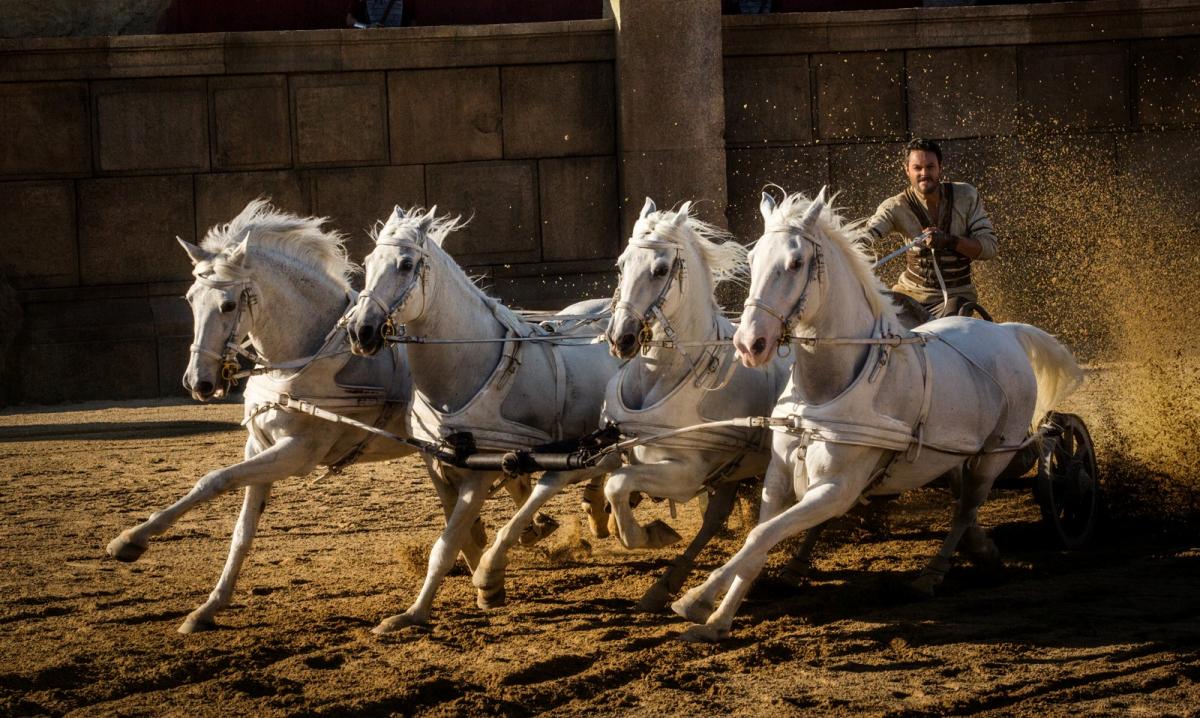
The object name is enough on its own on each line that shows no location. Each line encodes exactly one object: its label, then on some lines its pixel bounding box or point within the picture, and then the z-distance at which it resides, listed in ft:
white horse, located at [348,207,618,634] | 40.93
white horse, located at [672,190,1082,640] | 36.70
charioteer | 49.24
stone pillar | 92.58
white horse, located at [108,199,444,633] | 41.93
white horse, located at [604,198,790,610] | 40.24
